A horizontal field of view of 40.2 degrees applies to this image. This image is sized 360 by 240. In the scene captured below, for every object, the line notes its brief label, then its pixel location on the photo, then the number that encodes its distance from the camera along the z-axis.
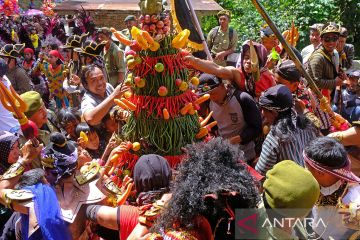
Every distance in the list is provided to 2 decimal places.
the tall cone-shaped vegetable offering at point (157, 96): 3.24
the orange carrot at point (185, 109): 3.30
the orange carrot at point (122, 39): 3.31
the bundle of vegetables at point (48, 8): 15.13
